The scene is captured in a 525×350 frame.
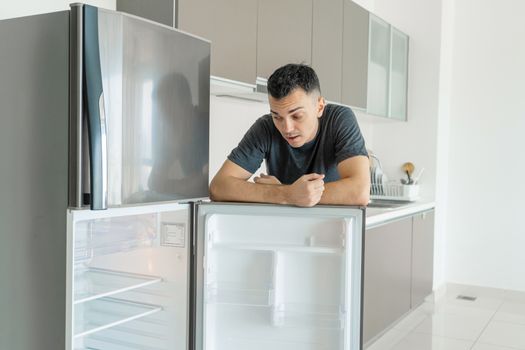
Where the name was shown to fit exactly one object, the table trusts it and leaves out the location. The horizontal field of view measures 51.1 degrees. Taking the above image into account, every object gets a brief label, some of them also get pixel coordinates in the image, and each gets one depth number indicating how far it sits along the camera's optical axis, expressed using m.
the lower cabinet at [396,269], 2.95
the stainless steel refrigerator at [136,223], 1.33
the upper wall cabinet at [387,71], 3.80
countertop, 2.92
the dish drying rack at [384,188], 4.05
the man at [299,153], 1.68
